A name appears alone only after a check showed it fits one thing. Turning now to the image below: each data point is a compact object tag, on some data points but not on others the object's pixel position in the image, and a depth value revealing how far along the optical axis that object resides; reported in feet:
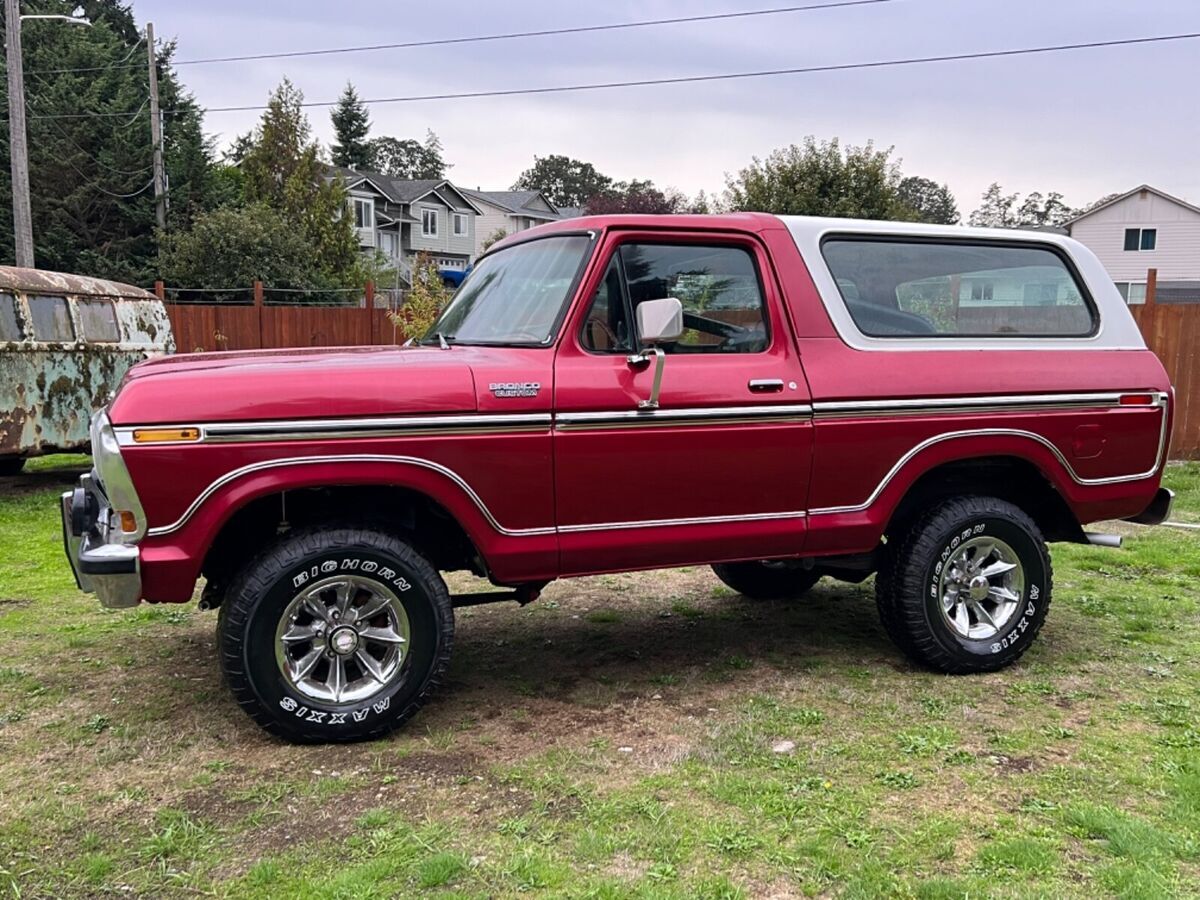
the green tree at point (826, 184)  73.61
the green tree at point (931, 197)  274.98
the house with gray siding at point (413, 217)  143.43
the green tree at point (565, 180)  269.64
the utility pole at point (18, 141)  48.83
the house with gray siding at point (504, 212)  181.27
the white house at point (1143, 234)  134.21
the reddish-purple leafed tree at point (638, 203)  119.65
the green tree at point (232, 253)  82.67
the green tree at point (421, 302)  41.86
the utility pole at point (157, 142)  87.56
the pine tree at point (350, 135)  168.96
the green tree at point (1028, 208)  257.55
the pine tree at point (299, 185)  102.83
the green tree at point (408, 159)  247.09
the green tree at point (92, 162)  90.58
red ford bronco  11.94
